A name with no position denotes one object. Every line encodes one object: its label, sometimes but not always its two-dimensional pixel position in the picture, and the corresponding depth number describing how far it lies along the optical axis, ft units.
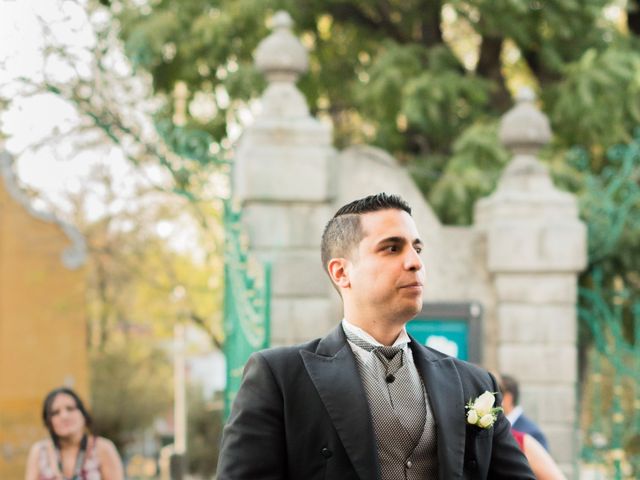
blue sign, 28.96
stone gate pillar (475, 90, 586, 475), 29.81
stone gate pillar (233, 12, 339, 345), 27.96
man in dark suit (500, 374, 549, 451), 21.66
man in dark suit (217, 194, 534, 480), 9.71
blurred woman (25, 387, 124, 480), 23.49
